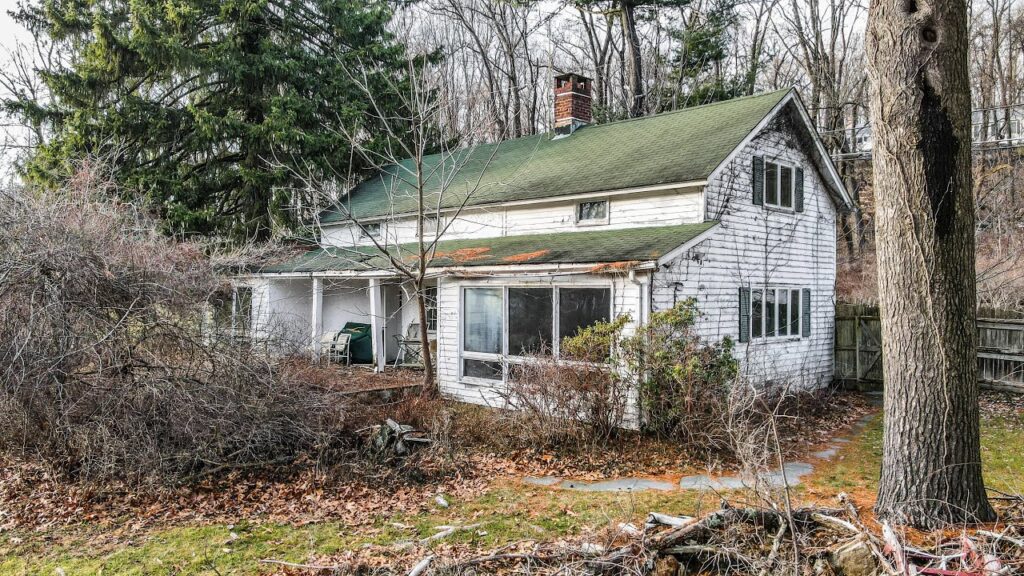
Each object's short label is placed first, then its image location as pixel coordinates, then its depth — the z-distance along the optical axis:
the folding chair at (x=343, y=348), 16.94
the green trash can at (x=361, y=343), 17.58
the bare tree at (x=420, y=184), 11.86
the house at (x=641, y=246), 11.54
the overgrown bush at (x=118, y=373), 7.59
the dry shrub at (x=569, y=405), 9.41
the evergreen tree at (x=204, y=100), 19.56
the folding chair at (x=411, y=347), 16.67
